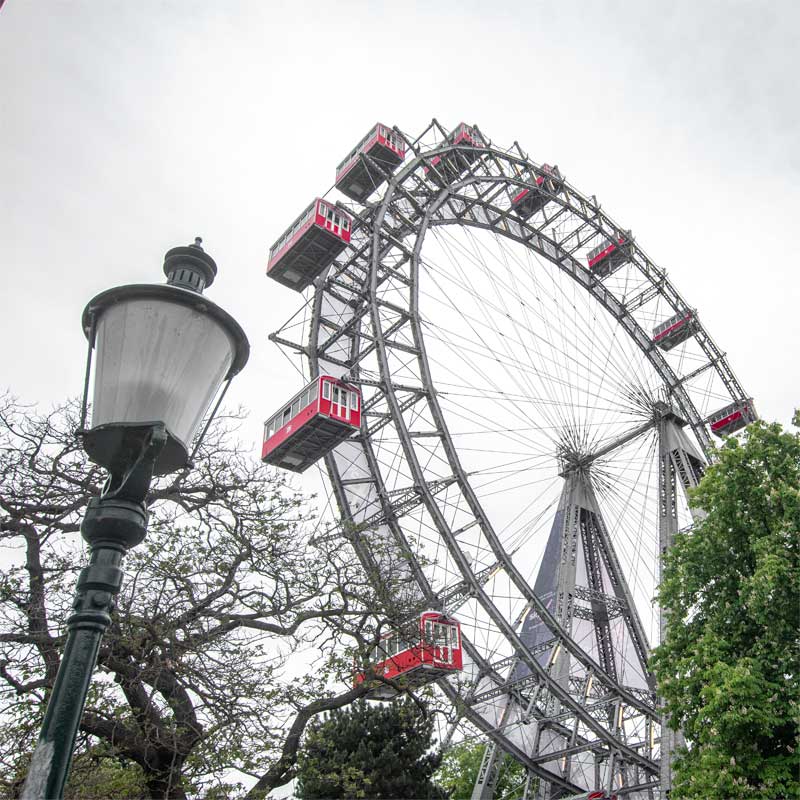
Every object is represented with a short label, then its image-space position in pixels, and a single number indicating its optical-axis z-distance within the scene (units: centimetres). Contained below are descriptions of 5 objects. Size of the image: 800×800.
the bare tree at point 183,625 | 745
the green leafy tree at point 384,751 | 1988
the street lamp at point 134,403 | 346
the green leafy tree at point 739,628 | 1285
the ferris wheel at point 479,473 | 2197
